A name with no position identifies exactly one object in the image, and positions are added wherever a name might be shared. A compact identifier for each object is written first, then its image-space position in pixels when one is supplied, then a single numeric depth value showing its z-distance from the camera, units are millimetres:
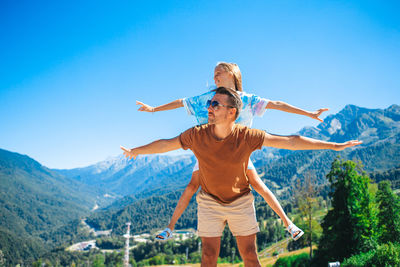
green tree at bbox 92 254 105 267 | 128400
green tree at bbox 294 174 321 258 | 41906
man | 3430
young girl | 3748
